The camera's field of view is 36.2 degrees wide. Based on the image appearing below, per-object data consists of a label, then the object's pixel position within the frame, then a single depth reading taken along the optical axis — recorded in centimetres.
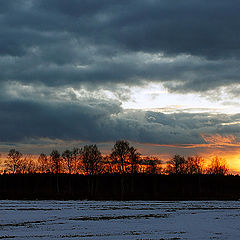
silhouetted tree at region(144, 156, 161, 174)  12850
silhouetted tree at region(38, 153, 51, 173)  15779
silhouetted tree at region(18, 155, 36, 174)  14585
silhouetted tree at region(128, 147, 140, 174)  11042
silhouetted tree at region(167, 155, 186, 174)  14738
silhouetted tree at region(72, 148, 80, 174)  13644
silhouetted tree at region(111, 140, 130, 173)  11031
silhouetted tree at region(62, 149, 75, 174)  13662
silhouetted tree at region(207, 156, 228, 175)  17286
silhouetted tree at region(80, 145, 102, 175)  11650
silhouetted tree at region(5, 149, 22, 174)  13741
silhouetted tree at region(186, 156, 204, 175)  15535
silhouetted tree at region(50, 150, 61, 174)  13475
